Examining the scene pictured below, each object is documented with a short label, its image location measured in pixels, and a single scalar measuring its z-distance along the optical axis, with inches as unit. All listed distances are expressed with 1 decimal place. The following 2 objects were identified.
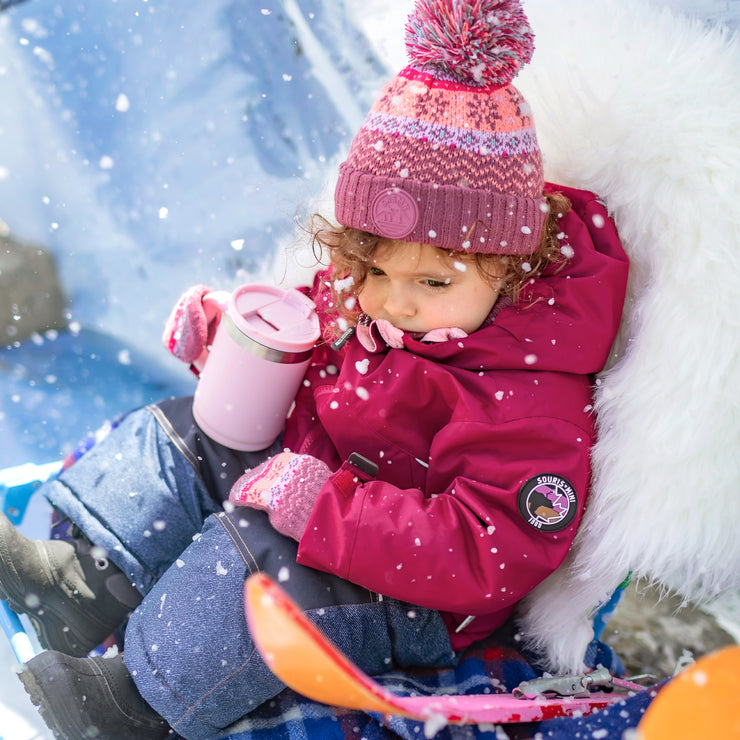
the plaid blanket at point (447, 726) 31.1
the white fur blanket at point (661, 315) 34.2
